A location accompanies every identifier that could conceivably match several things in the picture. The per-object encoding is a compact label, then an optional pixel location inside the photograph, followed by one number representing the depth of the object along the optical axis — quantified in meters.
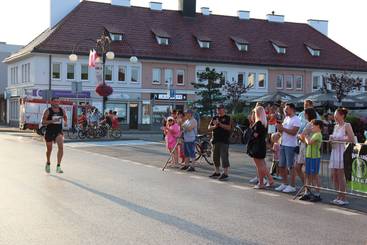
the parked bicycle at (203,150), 18.83
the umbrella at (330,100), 30.16
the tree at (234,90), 48.94
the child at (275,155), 14.14
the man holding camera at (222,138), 14.54
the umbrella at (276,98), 35.44
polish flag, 33.56
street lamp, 32.47
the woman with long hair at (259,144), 12.73
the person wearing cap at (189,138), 16.89
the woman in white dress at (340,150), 10.91
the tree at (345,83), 39.31
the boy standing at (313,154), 11.27
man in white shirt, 12.21
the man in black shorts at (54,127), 14.75
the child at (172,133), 18.53
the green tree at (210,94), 41.72
